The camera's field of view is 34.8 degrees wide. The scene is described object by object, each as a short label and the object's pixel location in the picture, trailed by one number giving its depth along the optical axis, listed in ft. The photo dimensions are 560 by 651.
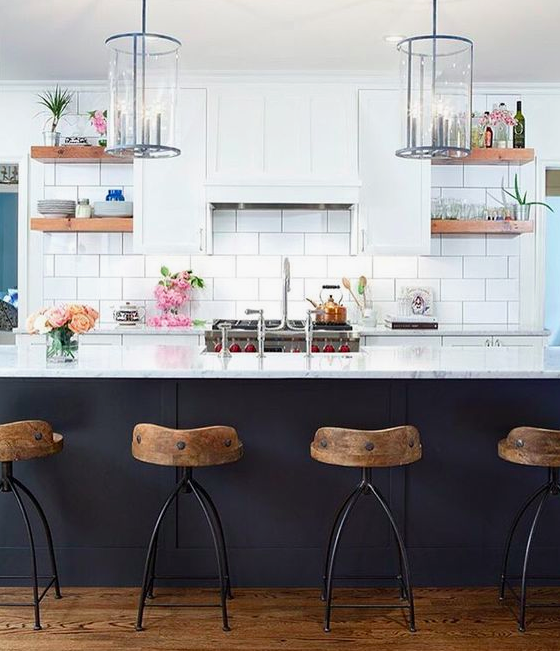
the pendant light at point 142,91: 11.50
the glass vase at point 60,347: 12.05
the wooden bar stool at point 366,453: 10.59
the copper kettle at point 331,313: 19.36
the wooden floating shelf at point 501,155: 19.66
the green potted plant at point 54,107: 19.83
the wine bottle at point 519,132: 20.11
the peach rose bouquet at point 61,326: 12.01
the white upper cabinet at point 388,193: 19.63
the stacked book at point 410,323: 19.29
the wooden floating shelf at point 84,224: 19.67
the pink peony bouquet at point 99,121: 19.66
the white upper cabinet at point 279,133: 19.51
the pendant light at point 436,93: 11.62
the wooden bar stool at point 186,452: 10.64
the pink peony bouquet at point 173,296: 19.84
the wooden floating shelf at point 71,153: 19.54
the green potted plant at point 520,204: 19.84
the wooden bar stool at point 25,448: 10.84
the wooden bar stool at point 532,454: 10.80
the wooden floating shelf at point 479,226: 19.65
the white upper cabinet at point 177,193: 19.58
